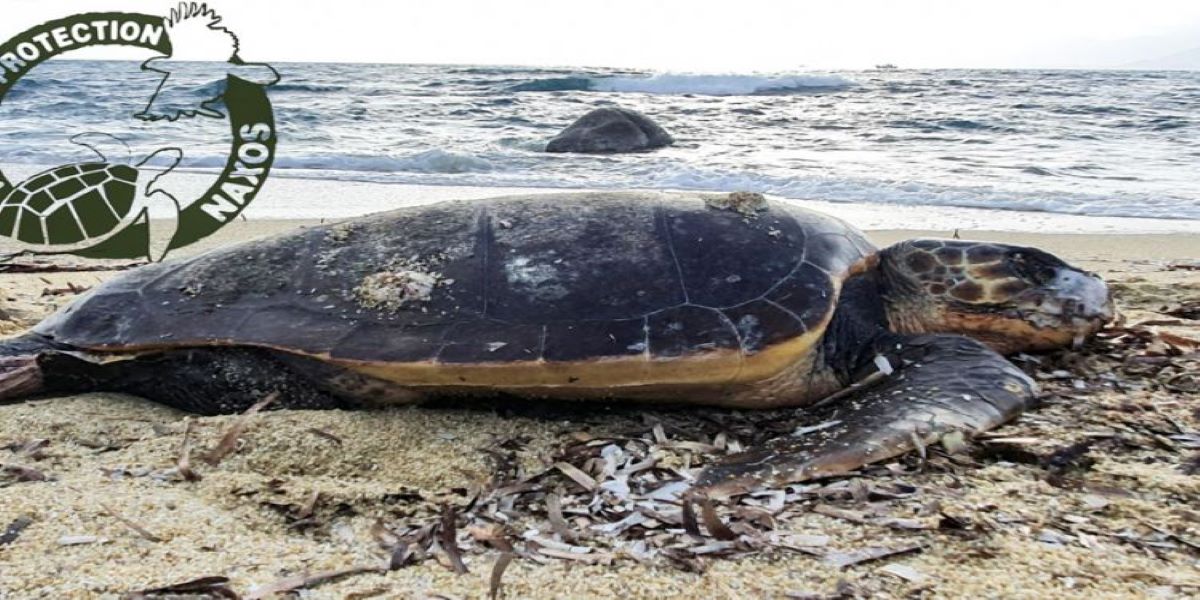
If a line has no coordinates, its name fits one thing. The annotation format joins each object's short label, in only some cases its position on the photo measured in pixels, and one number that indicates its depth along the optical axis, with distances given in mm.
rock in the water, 10179
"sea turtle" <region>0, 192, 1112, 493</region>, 855
